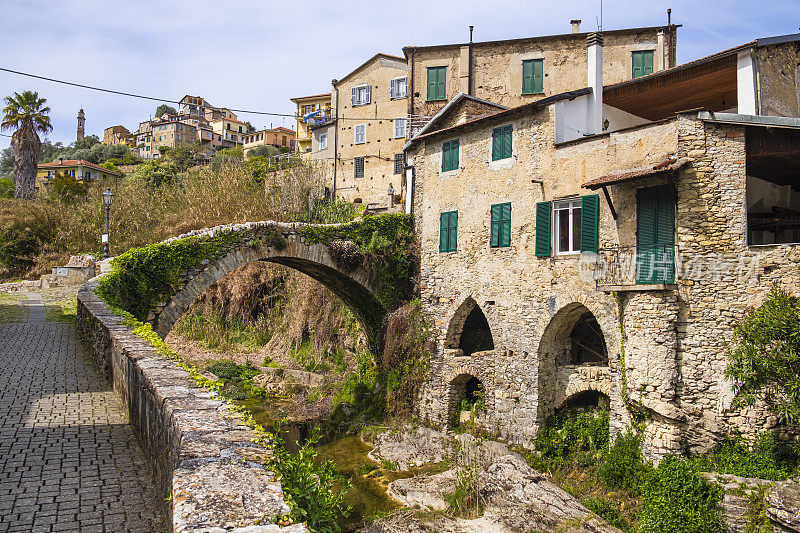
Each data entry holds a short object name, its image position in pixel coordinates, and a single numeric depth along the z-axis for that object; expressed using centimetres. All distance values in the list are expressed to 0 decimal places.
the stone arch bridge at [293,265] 1702
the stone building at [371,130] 3325
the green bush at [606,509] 1322
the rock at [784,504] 1073
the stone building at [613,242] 1332
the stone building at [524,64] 2661
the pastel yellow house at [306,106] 5659
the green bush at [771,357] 1195
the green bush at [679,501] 1189
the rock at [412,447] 1867
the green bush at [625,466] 1385
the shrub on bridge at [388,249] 2173
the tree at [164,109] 11275
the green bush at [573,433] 1576
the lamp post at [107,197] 2141
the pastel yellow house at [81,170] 6338
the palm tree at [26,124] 3591
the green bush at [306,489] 418
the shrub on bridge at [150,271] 1545
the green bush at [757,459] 1214
